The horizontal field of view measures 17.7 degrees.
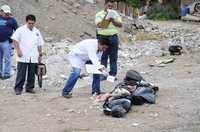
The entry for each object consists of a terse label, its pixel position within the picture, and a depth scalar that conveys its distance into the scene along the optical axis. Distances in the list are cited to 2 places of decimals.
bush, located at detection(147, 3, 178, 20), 41.91
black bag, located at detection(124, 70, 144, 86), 12.89
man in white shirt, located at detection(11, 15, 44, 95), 13.37
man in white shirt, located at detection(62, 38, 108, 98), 12.30
